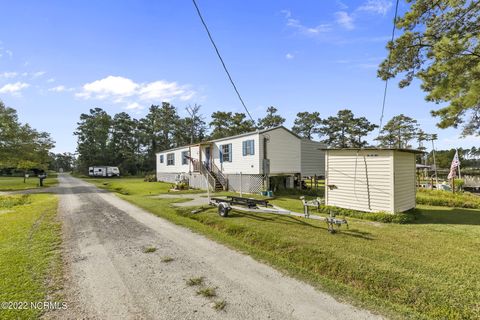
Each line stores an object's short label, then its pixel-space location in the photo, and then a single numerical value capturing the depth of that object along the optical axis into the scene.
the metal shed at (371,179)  9.08
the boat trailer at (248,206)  7.77
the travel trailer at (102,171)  50.69
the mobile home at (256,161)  17.17
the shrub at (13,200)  13.06
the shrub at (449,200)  11.79
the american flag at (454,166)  16.11
